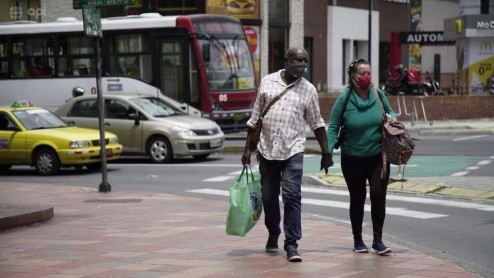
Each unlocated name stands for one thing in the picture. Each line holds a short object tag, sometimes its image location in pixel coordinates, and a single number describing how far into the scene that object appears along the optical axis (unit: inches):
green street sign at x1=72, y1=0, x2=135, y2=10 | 620.1
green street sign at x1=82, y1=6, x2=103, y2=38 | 636.1
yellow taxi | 818.2
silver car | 896.3
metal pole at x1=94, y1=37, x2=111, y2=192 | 643.5
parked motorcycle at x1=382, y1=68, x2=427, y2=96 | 1557.6
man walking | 360.2
